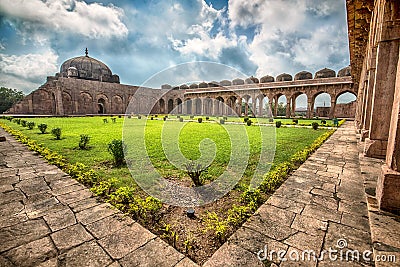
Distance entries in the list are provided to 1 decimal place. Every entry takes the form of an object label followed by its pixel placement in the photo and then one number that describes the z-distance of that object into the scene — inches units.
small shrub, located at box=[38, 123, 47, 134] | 352.8
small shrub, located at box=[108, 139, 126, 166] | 169.9
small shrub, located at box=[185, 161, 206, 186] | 128.2
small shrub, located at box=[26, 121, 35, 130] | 411.9
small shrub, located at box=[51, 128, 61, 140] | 292.5
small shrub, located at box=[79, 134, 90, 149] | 234.4
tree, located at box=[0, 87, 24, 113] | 1299.0
